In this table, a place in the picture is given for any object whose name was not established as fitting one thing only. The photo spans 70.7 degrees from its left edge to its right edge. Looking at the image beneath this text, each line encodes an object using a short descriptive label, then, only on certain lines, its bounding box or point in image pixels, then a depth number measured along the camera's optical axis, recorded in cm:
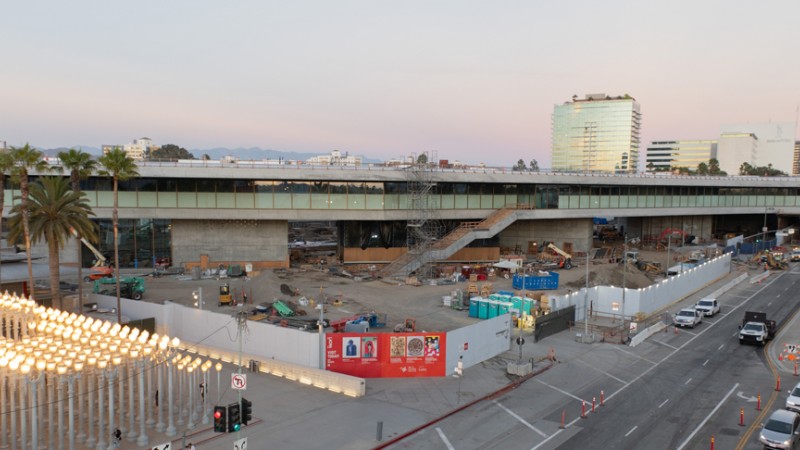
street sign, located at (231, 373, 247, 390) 1981
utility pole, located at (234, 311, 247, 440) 2986
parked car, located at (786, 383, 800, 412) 2564
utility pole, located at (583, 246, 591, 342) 3975
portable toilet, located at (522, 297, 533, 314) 4304
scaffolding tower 6272
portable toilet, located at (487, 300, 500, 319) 4266
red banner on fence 3064
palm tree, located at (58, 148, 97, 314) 4219
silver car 2169
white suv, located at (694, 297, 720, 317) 4891
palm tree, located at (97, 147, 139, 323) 4009
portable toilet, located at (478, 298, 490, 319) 4328
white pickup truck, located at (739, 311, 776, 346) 3950
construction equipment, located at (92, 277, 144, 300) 4781
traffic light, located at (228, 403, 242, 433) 1789
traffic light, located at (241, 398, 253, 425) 1814
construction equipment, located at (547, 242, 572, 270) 6950
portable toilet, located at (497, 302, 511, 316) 4184
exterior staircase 6122
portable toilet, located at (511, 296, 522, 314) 4347
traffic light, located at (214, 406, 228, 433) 1778
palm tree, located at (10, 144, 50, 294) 3772
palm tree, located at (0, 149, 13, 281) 3819
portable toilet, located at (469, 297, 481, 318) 4403
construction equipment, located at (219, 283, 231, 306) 4609
